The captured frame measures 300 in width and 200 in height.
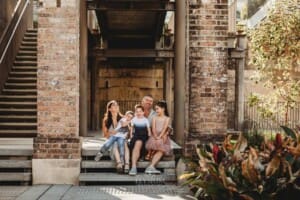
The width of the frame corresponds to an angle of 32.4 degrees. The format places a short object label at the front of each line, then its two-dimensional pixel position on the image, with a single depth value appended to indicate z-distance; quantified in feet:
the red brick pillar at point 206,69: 29.40
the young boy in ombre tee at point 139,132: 30.73
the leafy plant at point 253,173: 16.75
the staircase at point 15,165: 29.66
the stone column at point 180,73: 31.22
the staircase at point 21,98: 42.80
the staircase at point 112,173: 29.19
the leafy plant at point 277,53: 49.47
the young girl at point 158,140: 30.40
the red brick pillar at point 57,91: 29.71
